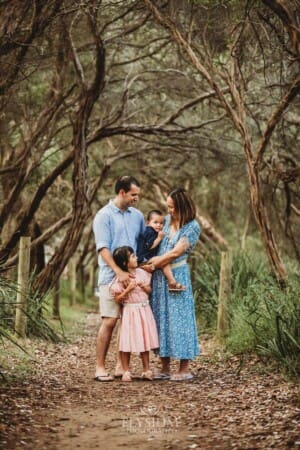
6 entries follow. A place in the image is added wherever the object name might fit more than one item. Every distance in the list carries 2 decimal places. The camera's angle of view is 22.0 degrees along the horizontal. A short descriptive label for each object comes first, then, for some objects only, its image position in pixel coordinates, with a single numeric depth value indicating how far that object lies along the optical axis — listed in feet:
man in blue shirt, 25.61
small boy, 26.27
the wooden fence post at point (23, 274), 32.19
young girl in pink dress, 25.30
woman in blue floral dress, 25.57
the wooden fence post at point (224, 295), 35.22
